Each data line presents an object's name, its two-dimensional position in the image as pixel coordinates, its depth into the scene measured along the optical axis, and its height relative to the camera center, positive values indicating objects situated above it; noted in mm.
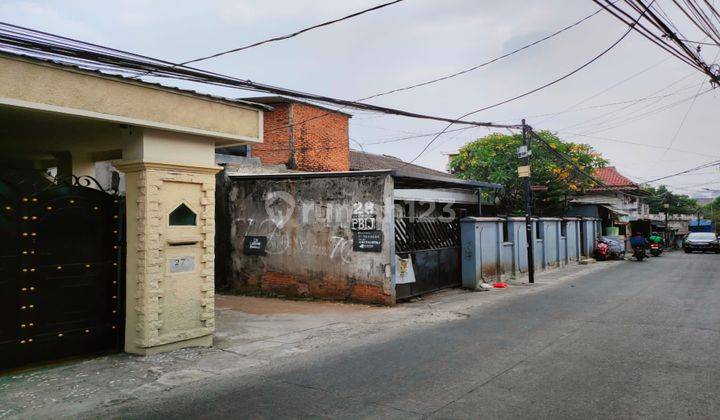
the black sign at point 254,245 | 13289 -524
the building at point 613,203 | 32344 +1674
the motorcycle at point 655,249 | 30025 -1657
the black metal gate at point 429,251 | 12156 -716
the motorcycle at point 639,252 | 25641 -1564
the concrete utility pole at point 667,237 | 45806 -1445
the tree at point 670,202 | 56406 +2531
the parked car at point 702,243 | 34531 -1505
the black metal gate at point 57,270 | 6180 -581
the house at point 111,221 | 6148 +93
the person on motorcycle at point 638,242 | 25734 -1038
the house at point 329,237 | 11500 -312
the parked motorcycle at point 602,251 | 26031 -1526
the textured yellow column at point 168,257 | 6902 -447
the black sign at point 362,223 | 11555 +53
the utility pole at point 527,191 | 15916 +1107
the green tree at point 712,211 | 71125 +1758
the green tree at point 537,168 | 26812 +3218
